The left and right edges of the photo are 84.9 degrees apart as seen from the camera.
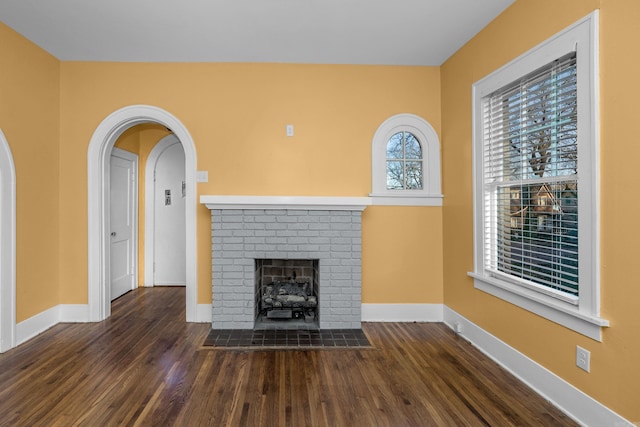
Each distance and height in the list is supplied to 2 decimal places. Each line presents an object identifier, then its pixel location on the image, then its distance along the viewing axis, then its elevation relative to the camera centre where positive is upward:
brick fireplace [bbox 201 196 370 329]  3.40 -0.34
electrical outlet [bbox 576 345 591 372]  1.95 -0.82
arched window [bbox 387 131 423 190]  3.70 +0.58
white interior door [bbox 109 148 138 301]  4.36 -0.05
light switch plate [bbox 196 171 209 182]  3.60 +0.42
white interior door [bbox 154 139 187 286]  5.02 +0.01
